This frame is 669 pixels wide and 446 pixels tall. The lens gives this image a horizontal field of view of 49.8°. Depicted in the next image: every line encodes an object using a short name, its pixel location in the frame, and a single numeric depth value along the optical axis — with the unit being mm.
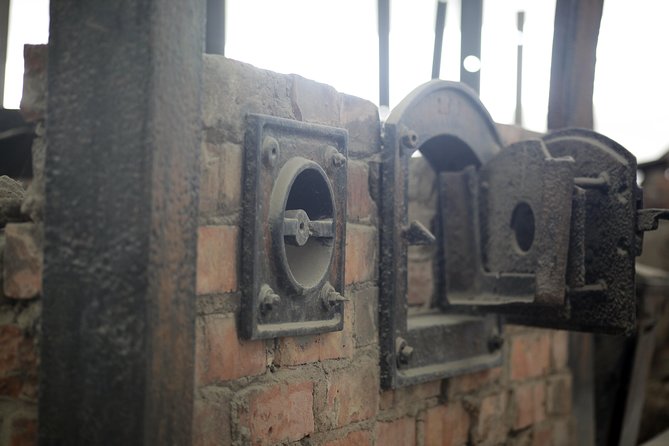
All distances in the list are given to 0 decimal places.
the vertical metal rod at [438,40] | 2719
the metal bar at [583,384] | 2238
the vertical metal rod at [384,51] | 2684
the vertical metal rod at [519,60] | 4250
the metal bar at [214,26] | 2254
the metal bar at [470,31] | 2488
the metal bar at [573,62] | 2162
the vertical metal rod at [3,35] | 2388
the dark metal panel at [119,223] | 865
